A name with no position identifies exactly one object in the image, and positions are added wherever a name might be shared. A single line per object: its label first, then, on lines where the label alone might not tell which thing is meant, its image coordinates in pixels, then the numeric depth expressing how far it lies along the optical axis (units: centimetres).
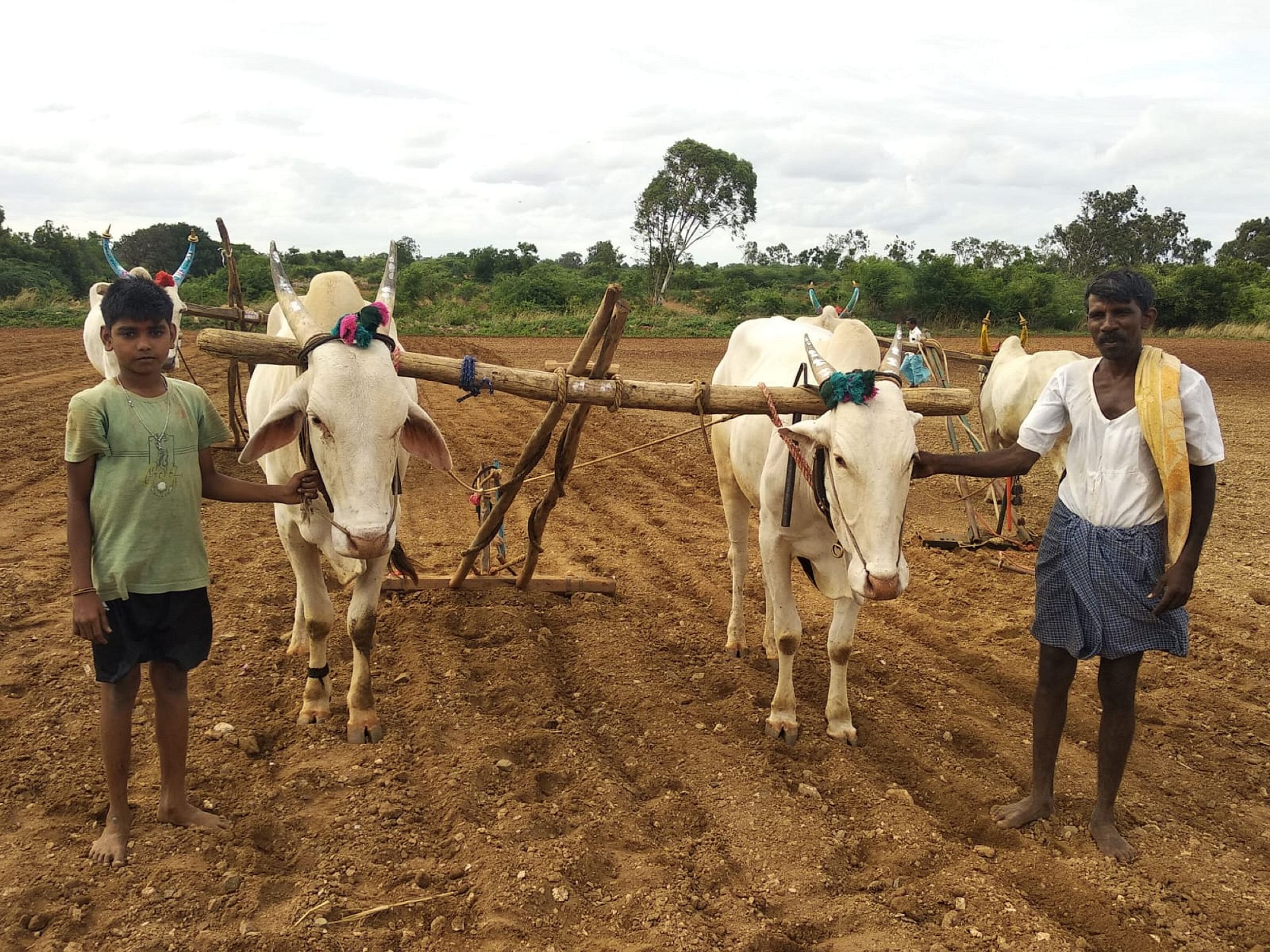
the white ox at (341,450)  354
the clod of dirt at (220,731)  418
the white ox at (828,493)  362
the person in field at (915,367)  742
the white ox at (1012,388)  802
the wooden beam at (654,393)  407
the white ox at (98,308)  876
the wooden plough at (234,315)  935
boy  307
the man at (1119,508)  325
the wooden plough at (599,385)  382
